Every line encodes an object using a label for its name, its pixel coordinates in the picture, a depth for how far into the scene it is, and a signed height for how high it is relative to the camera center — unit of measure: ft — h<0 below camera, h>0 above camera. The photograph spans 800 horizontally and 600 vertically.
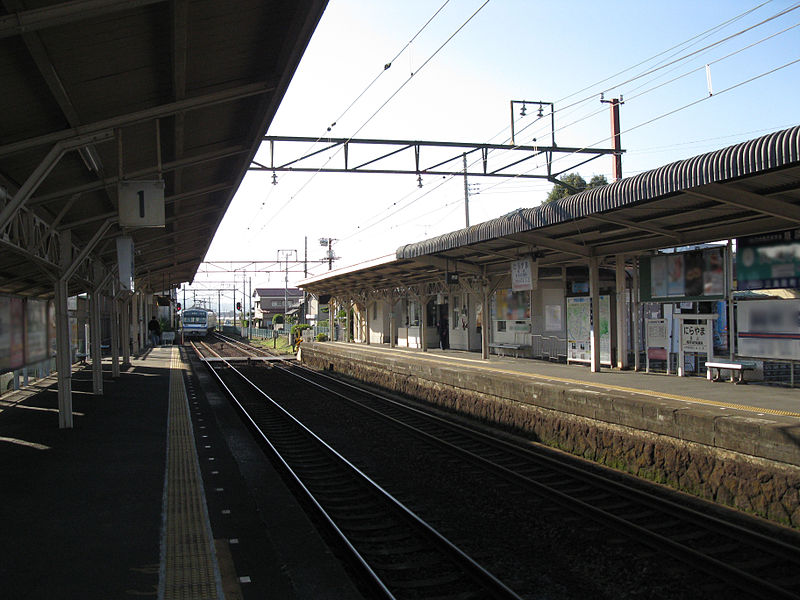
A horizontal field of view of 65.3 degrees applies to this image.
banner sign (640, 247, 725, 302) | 36.63 +1.97
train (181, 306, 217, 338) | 186.80 -1.24
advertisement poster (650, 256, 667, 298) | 39.90 +2.02
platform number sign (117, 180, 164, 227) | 25.76 +4.82
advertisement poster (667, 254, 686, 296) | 38.68 +1.97
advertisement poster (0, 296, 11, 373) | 36.69 -0.63
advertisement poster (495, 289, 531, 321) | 65.46 +0.63
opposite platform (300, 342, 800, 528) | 22.07 -5.27
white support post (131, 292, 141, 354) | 95.58 -0.17
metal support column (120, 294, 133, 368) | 69.00 -1.56
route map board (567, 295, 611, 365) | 49.24 -1.58
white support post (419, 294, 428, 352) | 78.33 -0.52
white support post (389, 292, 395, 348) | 89.81 -1.35
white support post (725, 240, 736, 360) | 35.45 +1.76
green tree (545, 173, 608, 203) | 137.39 +29.71
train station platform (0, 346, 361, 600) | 14.32 -5.97
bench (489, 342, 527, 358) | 65.83 -3.91
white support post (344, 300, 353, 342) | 119.16 -1.57
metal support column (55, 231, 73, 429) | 31.81 -0.81
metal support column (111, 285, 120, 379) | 60.02 -3.12
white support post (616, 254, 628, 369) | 45.73 -0.84
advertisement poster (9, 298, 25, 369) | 39.05 -0.93
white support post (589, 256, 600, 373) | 45.01 +0.38
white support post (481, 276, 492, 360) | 57.97 -1.59
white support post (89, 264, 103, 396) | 46.44 -0.91
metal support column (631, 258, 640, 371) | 45.02 -0.68
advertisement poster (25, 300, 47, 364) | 42.88 -0.69
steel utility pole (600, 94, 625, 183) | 48.63 +11.94
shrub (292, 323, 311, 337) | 145.88 -3.23
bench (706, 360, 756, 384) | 35.63 -3.46
